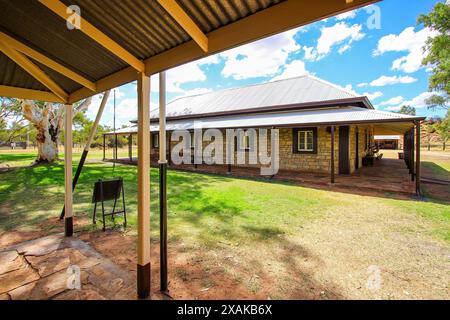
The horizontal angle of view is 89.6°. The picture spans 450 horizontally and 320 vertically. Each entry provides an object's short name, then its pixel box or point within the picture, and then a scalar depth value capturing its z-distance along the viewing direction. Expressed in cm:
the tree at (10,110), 1850
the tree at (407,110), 9201
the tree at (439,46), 1948
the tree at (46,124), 1461
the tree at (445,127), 2468
